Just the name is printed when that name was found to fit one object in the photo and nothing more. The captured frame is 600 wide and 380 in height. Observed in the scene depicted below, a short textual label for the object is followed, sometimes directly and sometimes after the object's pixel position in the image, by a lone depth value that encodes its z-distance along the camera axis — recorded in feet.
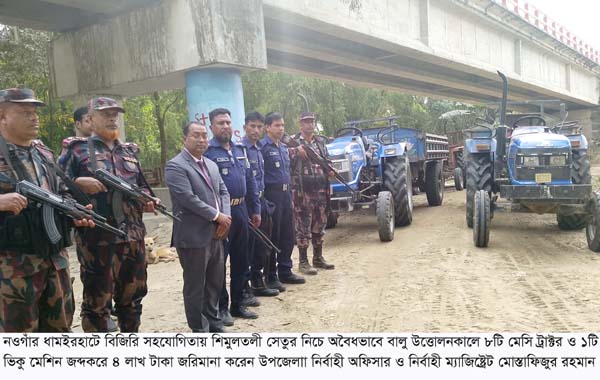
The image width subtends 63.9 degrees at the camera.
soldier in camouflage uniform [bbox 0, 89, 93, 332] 8.11
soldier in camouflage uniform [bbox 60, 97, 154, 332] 10.28
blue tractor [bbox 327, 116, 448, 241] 22.81
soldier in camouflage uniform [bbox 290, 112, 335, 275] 18.12
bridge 22.53
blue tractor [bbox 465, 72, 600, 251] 18.90
